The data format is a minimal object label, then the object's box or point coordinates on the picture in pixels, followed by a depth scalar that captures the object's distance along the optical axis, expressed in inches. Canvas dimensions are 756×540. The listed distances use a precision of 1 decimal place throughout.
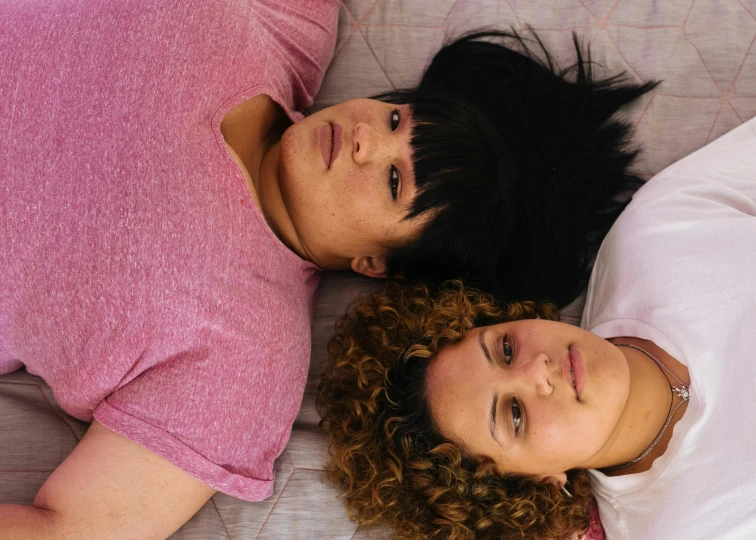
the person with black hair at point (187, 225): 39.9
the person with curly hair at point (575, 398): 40.2
